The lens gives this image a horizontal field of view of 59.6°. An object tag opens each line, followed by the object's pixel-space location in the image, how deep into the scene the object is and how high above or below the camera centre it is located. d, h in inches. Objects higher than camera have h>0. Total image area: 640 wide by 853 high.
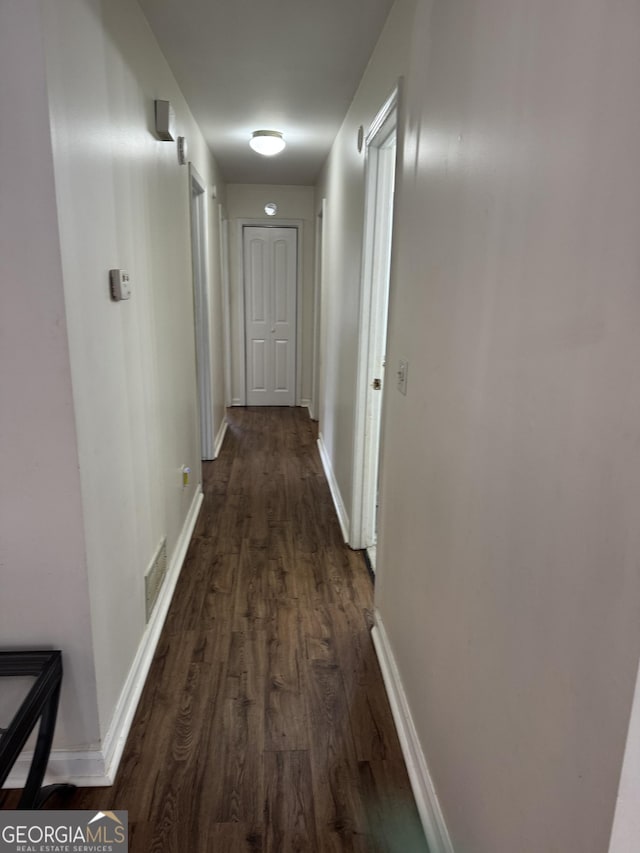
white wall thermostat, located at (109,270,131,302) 66.4 +0.5
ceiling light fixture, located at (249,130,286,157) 145.6 +38.5
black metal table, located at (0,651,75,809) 51.4 -39.5
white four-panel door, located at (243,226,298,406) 238.5 -9.3
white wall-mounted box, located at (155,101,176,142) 89.7 +27.0
